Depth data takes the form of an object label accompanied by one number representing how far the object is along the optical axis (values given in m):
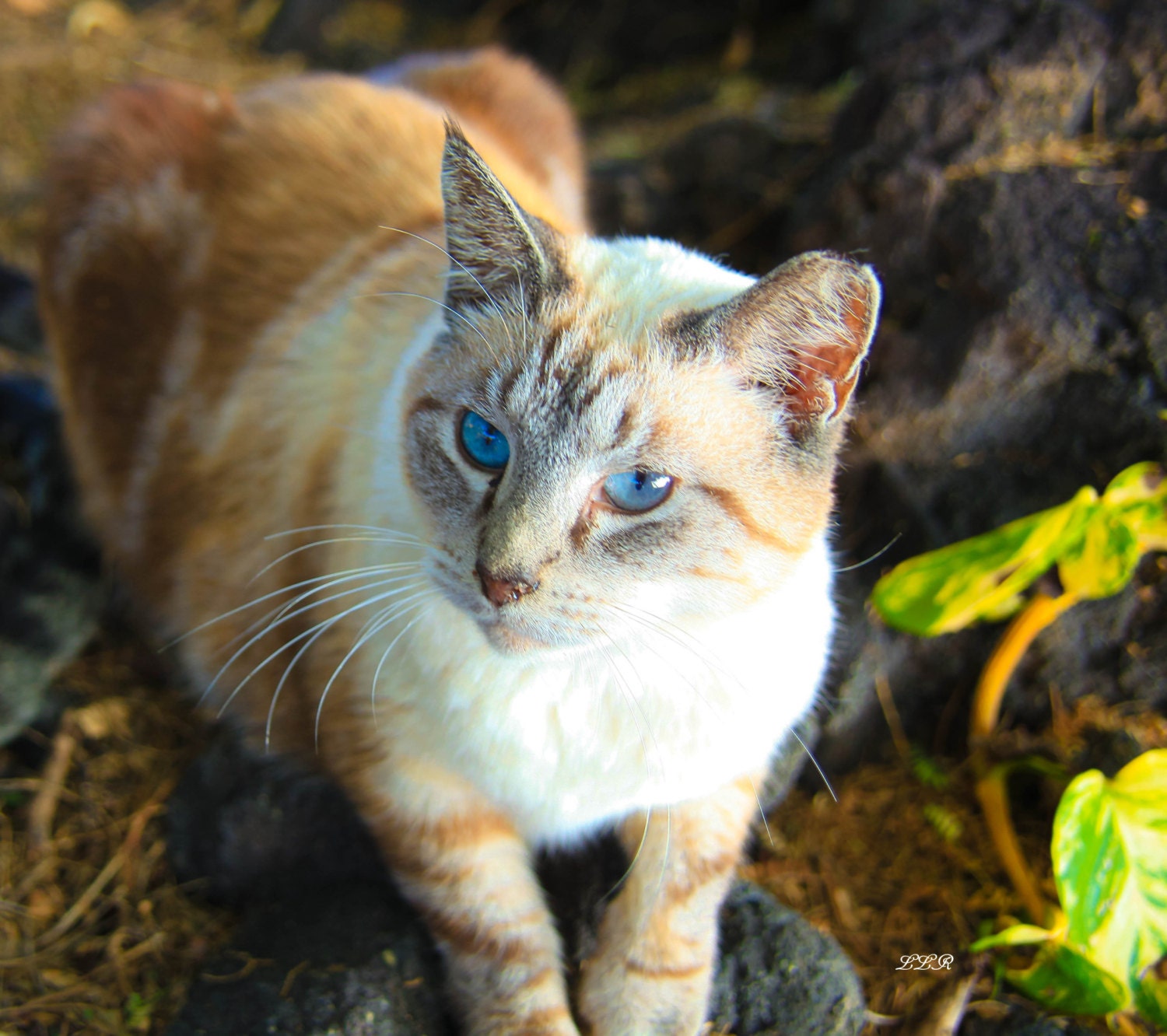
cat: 0.36
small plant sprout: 0.41
